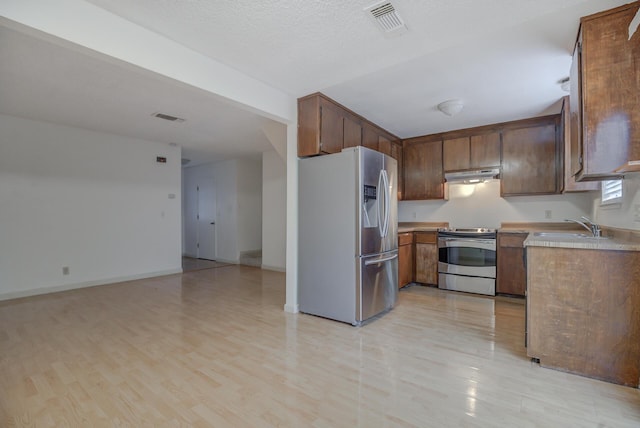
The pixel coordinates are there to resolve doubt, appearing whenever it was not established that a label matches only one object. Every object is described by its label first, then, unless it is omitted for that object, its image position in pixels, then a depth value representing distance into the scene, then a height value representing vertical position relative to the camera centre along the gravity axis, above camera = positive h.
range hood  4.24 +0.54
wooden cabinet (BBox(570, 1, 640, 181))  1.78 +0.74
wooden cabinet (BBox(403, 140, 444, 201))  4.73 +0.69
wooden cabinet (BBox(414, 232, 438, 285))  4.46 -0.69
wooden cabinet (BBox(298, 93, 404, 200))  3.23 +1.00
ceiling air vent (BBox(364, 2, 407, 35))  1.92 +1.32
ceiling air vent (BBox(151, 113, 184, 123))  3.96 +1.30
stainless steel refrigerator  2.99 -0.25
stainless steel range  4.04 -0.68
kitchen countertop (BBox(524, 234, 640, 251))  1.89 -0.21
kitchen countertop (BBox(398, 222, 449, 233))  4.50 -0.24
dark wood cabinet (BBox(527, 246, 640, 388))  1.90 -0.68
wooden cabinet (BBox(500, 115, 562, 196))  3.89 +0.73
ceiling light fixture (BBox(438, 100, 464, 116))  3.34 +1.20
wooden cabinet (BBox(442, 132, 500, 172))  4.27 +0.90
